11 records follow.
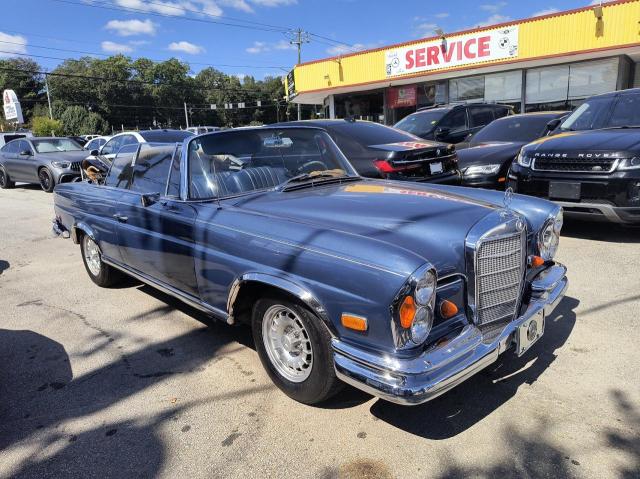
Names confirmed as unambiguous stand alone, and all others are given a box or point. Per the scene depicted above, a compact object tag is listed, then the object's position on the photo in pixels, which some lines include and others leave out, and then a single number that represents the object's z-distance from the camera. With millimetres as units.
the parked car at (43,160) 12922
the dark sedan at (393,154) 6301
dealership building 15969
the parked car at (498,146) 7266
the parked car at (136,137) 10591
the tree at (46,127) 42750
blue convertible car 2301
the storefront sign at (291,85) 26703
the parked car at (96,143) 17584
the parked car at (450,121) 10234
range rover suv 5398
